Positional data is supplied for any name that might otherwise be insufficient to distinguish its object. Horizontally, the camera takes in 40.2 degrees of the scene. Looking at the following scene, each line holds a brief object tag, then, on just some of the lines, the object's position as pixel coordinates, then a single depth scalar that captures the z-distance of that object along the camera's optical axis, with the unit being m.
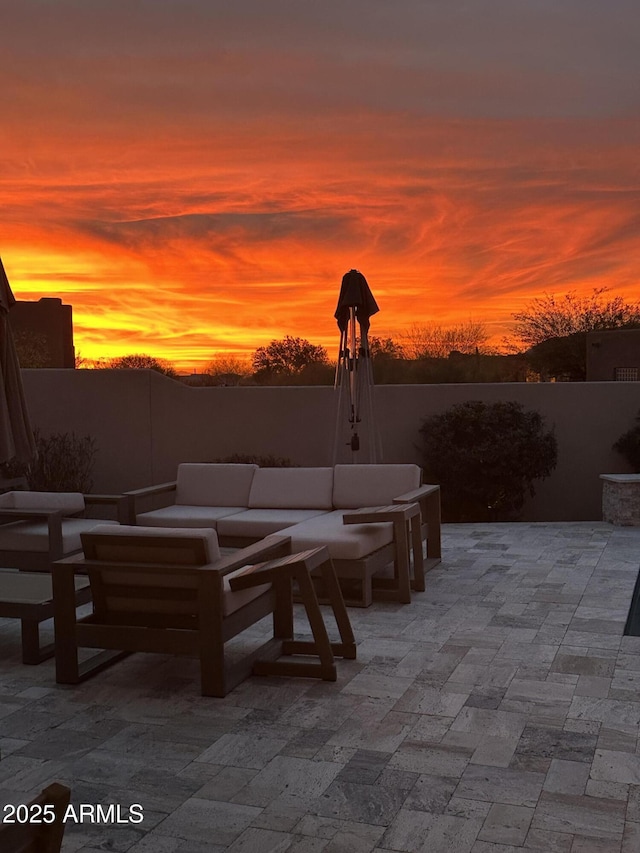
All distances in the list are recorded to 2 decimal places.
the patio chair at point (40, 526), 5.88
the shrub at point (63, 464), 9.97
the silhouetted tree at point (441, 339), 17.19
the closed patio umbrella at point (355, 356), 7.90
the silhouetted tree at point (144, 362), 17.72
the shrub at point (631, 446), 10.61
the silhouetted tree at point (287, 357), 16.97
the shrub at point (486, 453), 10.25
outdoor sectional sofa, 5.75
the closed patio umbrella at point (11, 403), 4.89
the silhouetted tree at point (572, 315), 22.00
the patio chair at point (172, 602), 4.05
